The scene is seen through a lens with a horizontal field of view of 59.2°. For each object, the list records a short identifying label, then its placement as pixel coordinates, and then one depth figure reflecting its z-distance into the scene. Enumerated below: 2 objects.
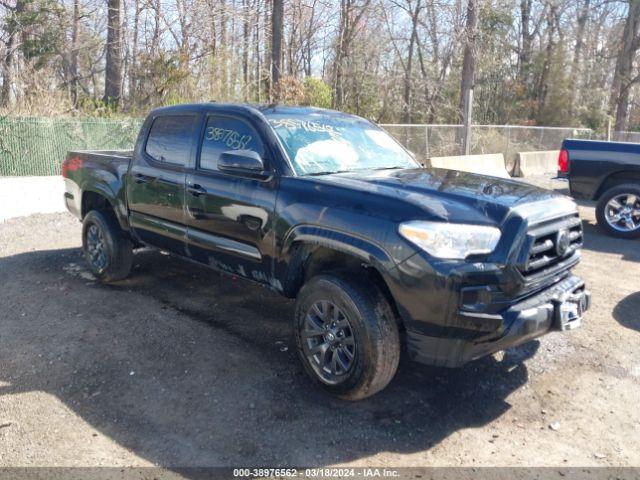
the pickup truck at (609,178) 8.48
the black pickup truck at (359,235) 3.26
